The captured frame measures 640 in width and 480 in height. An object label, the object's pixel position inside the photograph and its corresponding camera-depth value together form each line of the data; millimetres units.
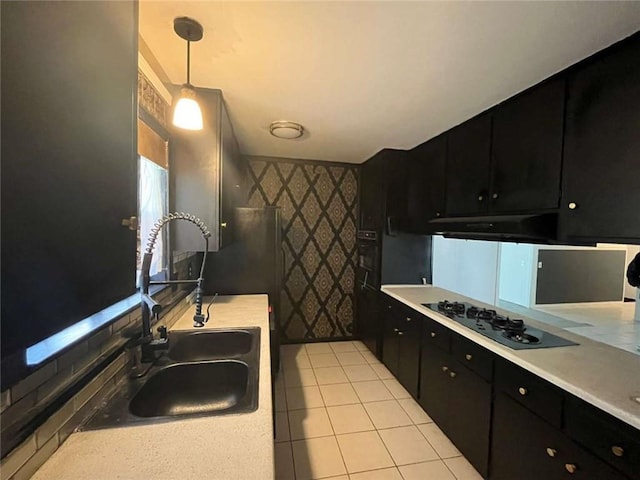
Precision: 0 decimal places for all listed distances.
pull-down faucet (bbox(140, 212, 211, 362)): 1279
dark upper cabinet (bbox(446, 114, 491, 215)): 2133
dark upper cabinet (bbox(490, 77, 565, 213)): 1620
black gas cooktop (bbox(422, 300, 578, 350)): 1672
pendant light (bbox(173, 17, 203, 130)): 1253
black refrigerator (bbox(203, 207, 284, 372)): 2764
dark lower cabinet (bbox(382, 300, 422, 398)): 2586
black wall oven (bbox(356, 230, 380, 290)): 3336
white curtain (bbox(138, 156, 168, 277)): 1626
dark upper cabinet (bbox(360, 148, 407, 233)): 3203
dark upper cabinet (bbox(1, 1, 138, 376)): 497
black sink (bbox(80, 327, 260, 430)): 943
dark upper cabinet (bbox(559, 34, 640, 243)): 1278
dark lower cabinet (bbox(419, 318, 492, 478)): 1766
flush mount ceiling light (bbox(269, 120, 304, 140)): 2393
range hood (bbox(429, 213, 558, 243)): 1649
